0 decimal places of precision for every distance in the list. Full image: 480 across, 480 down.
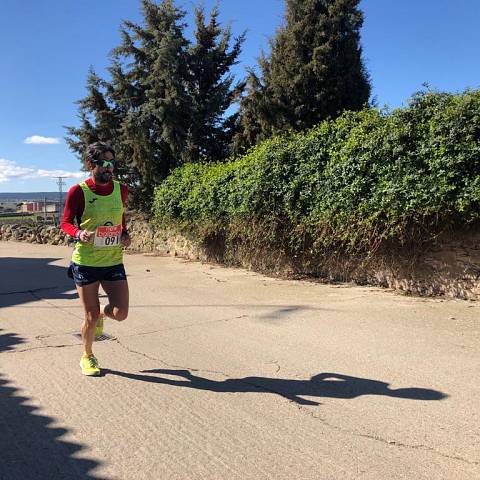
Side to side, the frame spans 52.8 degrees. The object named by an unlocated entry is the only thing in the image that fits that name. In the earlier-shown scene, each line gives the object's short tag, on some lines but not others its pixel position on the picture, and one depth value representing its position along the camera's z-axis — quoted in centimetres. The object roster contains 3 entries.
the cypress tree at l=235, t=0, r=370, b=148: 1449
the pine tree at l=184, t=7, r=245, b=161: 1579
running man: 422
